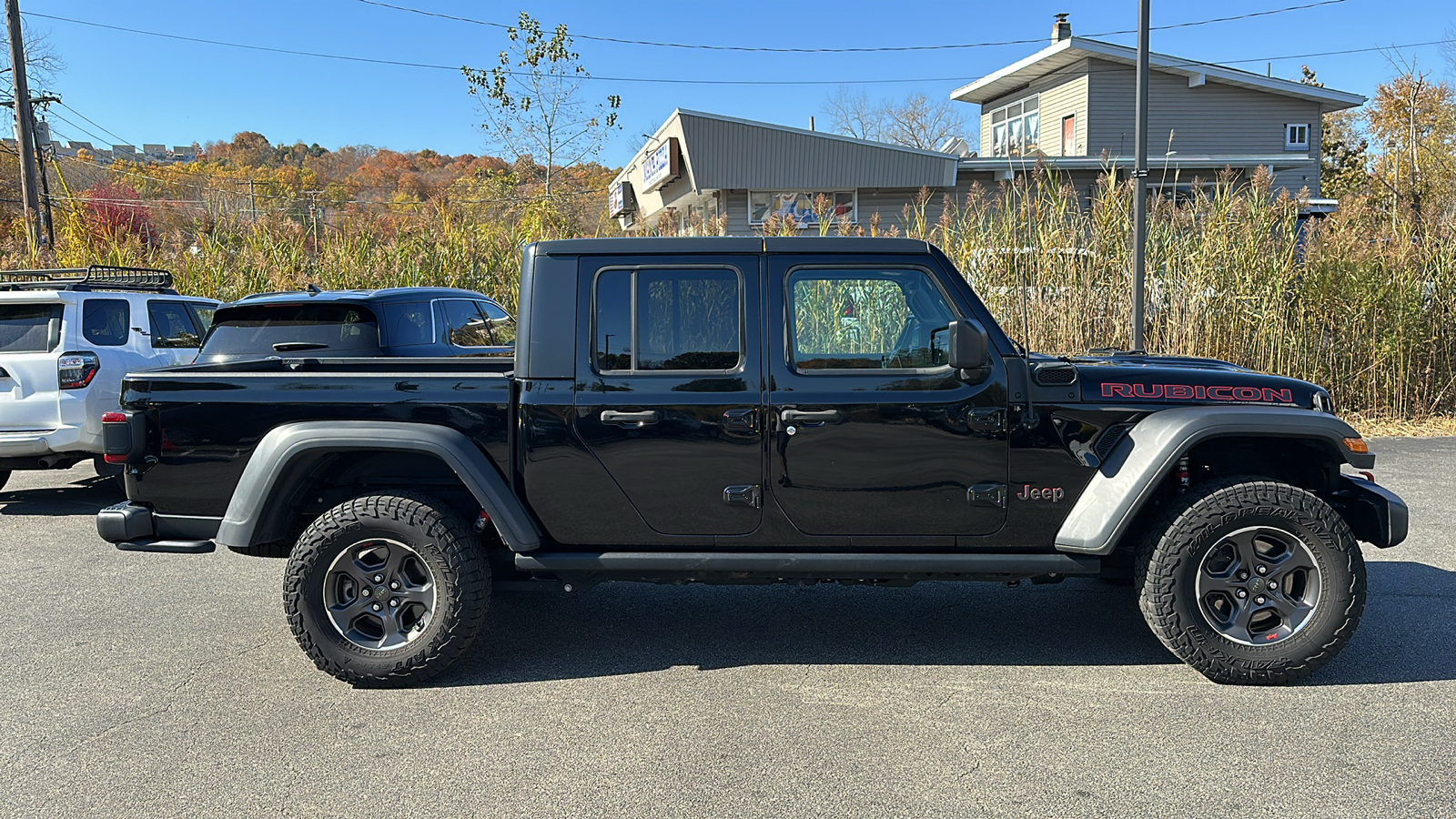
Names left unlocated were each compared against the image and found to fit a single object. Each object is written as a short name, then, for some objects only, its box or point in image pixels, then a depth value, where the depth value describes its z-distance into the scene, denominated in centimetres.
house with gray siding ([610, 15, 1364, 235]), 2164
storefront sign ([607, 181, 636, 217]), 3031
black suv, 726
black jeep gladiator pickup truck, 405
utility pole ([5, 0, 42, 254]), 1891
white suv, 748
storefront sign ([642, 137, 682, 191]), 2189
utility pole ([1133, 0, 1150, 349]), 1010
